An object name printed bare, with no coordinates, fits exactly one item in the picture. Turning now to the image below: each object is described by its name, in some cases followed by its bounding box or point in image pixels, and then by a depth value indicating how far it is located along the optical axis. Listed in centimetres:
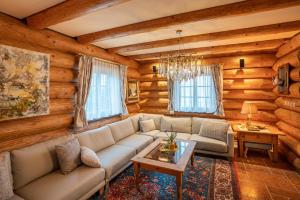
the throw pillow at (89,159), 238
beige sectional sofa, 191
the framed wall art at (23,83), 215
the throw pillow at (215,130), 375
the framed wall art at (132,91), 498
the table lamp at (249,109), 374
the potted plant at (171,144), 288
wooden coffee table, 221
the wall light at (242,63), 424
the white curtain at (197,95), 459
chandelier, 288
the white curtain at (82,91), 319
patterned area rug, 236
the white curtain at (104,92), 364
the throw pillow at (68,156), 224
